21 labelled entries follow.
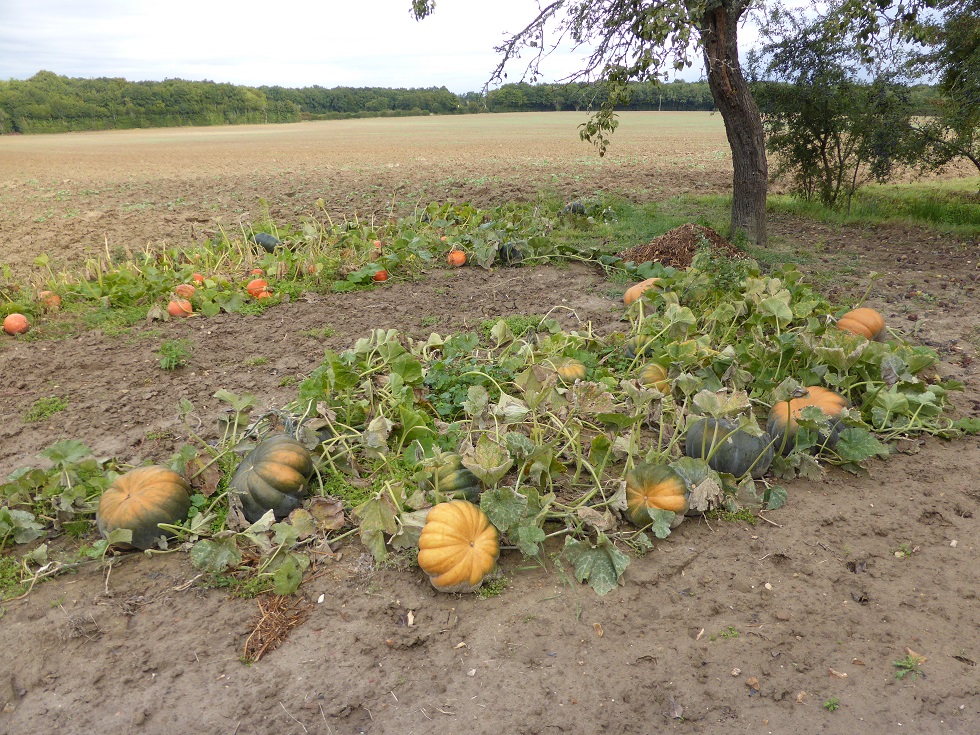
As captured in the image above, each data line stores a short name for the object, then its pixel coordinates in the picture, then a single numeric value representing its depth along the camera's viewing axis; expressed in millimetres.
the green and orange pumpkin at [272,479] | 3535
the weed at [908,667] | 2623
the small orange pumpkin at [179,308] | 6445
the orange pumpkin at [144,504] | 3387
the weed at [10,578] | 3211
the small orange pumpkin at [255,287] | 6875
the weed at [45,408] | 4707
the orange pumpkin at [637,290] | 6161
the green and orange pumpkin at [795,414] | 3947
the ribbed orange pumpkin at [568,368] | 4555
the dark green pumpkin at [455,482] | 3498
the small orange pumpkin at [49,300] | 6559
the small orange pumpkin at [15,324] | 6016
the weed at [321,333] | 5879
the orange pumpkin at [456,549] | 3088
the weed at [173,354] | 5281
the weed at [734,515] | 3574
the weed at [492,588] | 3123
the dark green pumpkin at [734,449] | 3816
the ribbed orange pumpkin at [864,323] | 5277
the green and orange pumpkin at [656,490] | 3479
